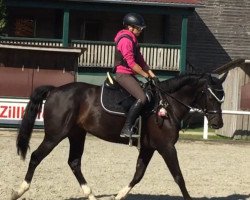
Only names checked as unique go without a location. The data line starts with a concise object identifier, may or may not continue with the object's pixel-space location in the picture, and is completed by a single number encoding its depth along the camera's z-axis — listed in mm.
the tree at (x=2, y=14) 26516
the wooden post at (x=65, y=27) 27719
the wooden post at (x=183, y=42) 28528
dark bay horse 8781
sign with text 20561
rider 8680
